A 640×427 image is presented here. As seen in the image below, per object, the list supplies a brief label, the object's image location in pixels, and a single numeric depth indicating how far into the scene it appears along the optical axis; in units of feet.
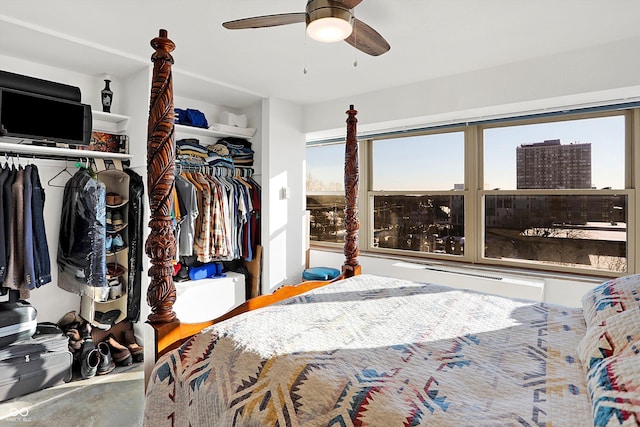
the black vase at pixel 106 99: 9.50
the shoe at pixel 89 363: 8.27
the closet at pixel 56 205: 9.10
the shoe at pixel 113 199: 9.37
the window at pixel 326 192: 15.06
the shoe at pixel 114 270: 9.32
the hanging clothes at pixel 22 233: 7.75
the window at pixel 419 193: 12.25
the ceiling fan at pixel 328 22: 5.07
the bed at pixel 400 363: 2.92
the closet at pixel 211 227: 10.36
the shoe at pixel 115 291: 9.28
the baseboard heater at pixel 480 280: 9.61
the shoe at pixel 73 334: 8.86
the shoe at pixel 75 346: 8.71
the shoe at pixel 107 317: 9.25
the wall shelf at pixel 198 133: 11.01
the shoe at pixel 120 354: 8.98
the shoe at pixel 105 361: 8.56
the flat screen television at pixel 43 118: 7.69
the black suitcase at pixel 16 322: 7.64
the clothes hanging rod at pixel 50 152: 7.98
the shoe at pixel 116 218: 9.41
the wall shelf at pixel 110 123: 9.47
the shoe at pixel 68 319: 9.38
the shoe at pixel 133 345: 9.35
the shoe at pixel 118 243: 9.37
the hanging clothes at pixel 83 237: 8.61
